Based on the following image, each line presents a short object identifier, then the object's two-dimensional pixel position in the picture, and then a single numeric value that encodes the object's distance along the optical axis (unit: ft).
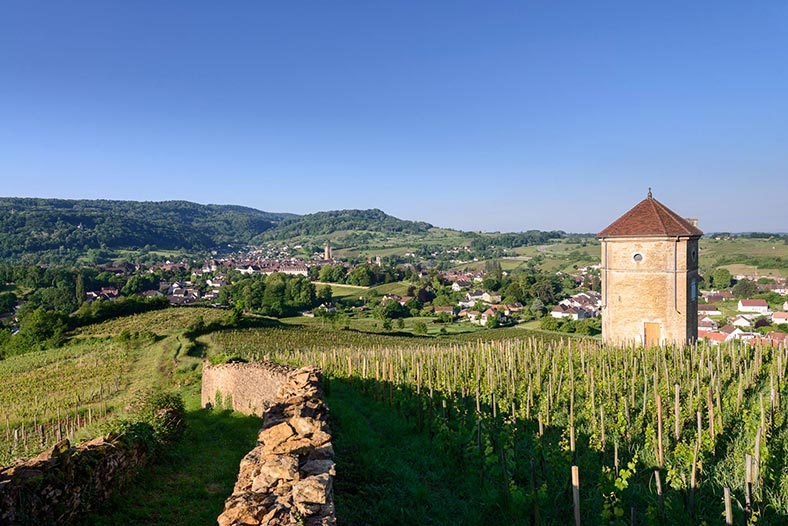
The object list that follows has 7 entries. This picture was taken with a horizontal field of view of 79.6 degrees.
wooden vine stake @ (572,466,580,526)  18.40
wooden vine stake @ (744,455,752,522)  19.29
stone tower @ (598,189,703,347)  67.67
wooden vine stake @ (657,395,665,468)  24.44
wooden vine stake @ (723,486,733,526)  17.08
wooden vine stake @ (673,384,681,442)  28.22
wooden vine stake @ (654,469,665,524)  19.76
